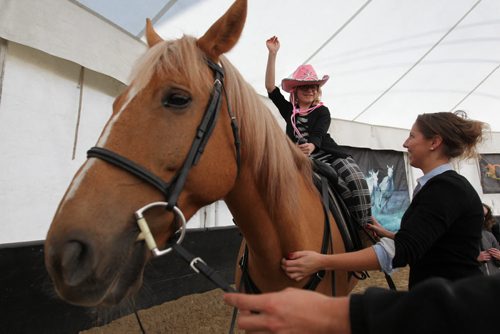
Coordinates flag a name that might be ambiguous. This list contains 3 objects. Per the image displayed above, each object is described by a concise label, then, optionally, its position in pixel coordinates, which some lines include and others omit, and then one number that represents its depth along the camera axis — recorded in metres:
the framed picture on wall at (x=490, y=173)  6.82
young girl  1.63
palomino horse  0.63
